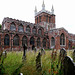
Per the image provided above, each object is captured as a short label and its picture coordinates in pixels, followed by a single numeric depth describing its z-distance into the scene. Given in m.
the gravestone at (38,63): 3.82
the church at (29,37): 17.84
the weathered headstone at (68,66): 2.07
